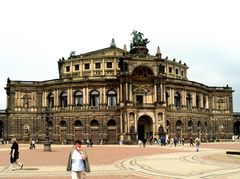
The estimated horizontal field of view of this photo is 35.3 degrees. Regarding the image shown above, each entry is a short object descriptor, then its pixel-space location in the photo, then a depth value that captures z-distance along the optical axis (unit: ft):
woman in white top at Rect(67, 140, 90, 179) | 46.50
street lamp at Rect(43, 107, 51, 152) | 165.89
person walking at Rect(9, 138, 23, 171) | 79.10
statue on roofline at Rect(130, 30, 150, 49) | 304.09
